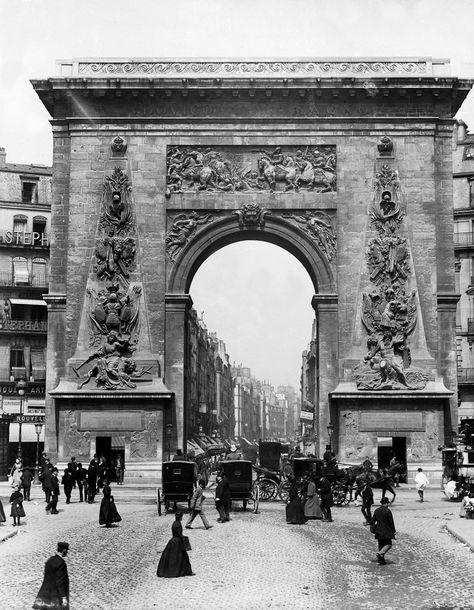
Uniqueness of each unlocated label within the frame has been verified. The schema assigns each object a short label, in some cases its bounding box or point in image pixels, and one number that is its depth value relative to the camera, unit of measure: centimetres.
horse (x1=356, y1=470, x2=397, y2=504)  2653
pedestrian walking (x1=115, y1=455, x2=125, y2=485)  3872
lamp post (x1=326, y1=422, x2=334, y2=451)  4051
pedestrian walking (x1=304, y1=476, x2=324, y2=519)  2755
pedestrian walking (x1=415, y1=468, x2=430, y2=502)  3306
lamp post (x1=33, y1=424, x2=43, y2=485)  4338
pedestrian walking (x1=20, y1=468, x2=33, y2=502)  3269
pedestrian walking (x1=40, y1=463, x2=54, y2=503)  3002
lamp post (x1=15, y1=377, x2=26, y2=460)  4450
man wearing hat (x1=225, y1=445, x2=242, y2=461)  3231
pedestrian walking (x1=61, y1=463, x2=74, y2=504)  3291
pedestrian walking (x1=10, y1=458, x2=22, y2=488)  2847
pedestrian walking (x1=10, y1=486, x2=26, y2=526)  2578
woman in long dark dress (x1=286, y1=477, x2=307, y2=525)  2628
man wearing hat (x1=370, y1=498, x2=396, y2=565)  1944
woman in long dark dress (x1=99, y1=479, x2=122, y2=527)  2491
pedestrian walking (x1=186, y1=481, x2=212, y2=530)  2520
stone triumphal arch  4078
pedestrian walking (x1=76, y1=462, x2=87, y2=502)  3332
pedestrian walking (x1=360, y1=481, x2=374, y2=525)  2552
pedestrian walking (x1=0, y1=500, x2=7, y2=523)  2623
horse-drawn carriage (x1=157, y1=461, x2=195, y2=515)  2819
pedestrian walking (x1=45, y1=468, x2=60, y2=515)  2901
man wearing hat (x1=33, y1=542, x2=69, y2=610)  1366
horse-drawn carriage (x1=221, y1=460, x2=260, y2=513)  2919
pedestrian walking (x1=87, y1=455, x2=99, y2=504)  3259
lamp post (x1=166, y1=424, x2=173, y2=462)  4072
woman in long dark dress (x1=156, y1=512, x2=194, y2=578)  1795
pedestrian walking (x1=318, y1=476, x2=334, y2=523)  2715
